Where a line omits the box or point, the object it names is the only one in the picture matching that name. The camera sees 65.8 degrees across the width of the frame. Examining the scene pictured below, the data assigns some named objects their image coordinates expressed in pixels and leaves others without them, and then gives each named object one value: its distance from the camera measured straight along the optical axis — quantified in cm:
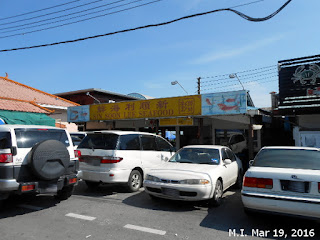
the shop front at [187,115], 1086
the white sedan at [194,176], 551
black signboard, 1071
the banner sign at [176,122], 1307
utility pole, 1222
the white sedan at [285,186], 412
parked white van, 674
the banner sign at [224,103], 1042
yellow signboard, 1170
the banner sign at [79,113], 1552
